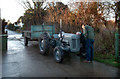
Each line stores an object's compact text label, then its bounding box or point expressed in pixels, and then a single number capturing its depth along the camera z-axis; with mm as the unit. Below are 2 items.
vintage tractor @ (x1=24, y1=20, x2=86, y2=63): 4504
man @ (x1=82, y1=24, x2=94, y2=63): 4506
